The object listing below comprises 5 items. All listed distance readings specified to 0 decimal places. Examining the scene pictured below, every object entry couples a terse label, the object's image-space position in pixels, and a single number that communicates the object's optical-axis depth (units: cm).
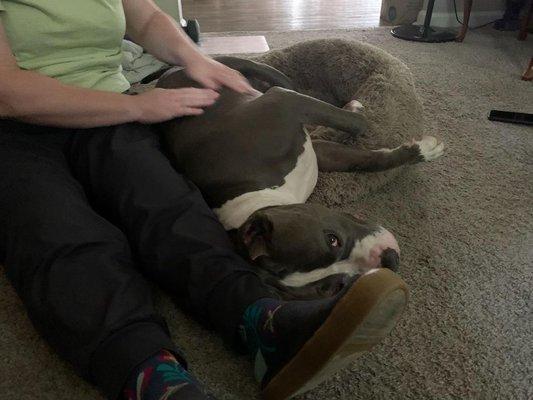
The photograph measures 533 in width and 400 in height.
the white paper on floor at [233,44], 270
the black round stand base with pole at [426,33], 277
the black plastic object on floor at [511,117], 185
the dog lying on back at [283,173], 100
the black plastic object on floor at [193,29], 279
